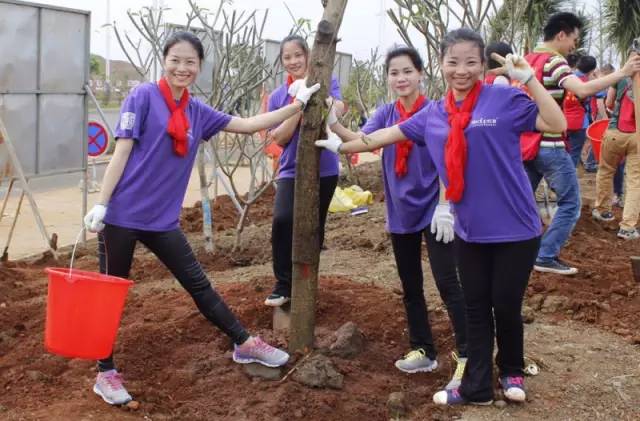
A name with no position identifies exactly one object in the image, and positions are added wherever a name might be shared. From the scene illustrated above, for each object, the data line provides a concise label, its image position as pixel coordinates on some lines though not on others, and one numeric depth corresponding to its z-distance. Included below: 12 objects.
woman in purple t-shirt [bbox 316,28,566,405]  3.13
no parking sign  8.95
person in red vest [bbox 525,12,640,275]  5.28
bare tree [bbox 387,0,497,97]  4.81
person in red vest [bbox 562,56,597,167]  7.47
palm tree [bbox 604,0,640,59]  19.72
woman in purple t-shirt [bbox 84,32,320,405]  3.34
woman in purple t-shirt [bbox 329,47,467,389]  3.58
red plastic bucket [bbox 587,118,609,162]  8.73
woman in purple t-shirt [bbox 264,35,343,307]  4.30
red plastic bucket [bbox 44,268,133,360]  3.13
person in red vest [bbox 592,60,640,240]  7.20
